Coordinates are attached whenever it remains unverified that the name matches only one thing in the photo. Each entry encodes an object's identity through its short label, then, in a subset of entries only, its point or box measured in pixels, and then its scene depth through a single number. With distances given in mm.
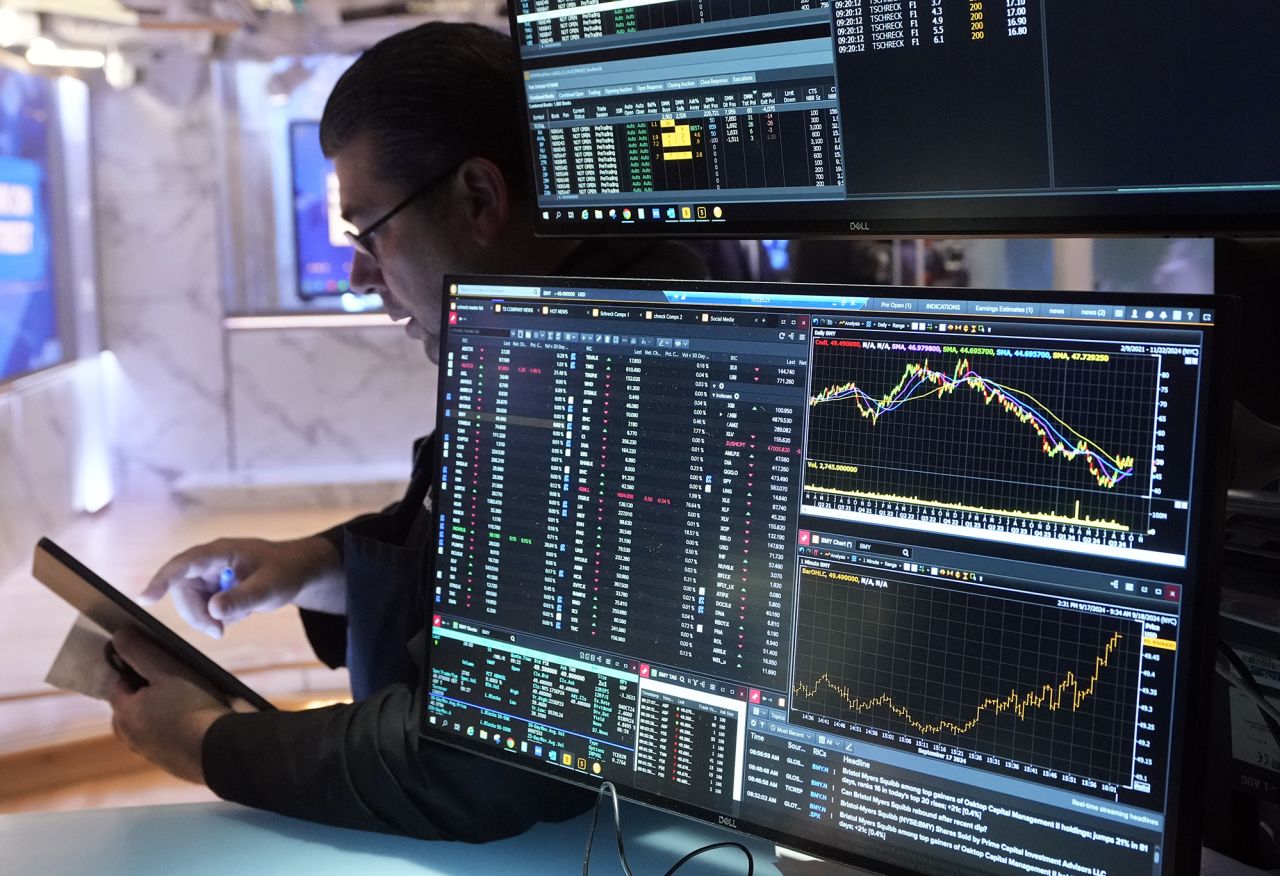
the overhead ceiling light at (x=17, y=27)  4398
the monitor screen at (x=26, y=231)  4441
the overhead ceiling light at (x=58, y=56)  4922
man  1001
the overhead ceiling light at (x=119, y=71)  5430
